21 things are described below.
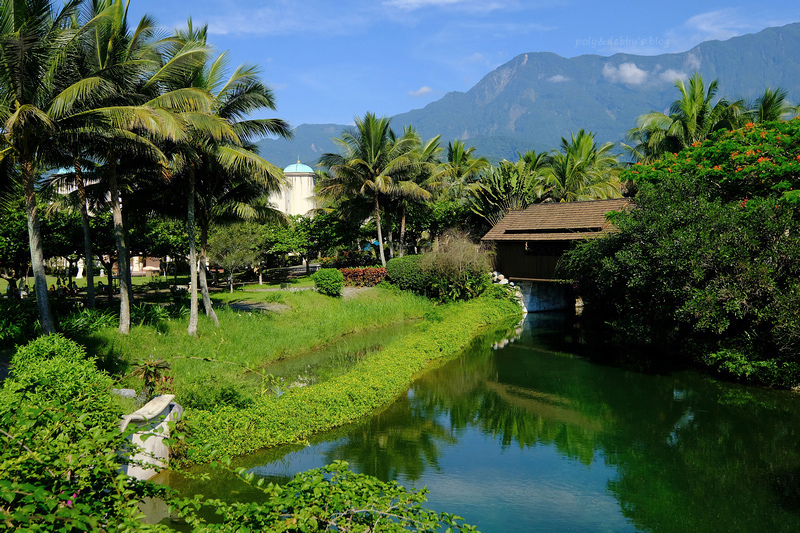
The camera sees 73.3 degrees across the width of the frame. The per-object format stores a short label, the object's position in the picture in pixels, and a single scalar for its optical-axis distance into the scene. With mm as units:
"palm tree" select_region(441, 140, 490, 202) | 35703
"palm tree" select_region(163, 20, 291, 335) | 16125
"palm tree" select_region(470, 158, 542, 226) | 32562
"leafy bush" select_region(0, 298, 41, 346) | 13250
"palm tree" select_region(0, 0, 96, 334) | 10375
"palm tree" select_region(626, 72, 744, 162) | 26438
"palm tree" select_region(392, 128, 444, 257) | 30017
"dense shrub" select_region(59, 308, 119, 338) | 13984
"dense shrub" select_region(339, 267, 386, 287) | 30375
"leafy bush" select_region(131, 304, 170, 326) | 16703
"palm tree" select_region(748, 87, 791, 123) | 26219
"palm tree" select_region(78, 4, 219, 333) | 13070
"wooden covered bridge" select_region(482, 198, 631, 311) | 24484
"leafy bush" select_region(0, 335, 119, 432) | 6141
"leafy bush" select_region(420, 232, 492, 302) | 26922
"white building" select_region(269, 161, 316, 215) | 57469
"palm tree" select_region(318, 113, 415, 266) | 29453
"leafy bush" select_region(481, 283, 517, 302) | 27984
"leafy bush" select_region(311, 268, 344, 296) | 26250
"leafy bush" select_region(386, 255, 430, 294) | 28625
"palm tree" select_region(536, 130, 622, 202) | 34938
